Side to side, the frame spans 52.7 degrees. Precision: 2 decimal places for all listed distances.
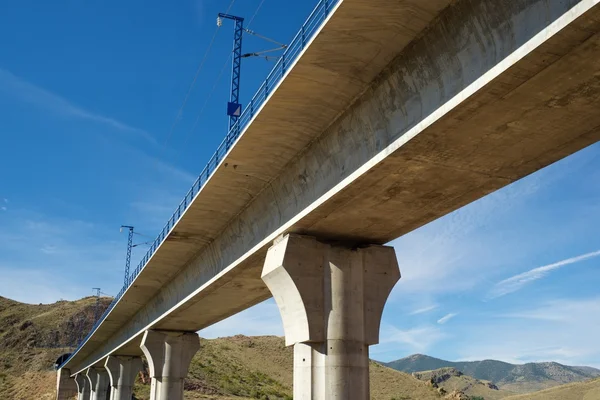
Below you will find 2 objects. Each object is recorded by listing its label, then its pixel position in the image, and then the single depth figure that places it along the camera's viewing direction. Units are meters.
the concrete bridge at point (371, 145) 8.38
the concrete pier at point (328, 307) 14.12
